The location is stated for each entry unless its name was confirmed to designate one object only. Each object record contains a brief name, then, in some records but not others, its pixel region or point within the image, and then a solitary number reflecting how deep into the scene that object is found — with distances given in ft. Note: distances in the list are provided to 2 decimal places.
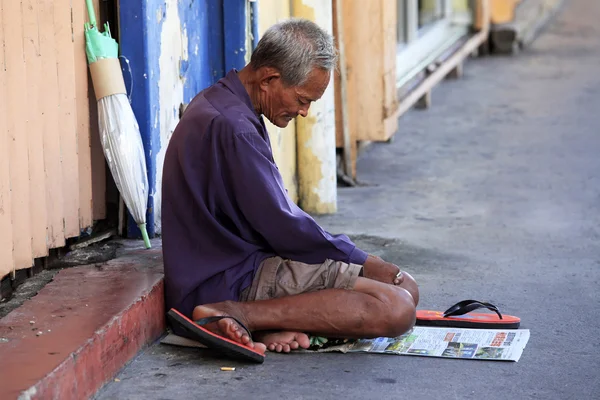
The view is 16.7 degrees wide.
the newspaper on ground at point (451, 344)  22.36
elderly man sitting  21.56
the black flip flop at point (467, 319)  24.00
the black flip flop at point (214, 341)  21.16
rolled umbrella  25.49
